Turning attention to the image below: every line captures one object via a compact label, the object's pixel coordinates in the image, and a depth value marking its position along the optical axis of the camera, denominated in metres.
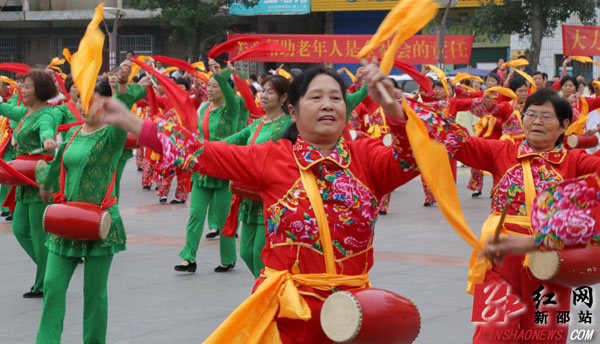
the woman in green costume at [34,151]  6.99
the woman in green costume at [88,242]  5.04
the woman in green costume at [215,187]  8.12
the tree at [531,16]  24.52
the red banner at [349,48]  17.64
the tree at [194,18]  31.17
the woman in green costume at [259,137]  6.44
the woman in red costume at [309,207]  3.38
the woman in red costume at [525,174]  4.51
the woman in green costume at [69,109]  8.10
